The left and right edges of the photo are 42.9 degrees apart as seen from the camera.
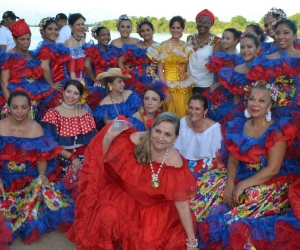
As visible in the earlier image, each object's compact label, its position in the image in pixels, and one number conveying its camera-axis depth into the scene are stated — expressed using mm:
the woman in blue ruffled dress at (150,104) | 4430
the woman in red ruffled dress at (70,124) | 4230
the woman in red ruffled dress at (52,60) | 4824
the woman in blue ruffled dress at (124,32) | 6230
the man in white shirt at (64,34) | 5969
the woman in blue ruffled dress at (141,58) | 6027
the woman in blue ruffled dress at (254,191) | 2914
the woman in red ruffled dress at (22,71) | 4492
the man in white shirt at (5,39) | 6501
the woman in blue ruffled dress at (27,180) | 3439
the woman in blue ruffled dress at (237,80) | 4438
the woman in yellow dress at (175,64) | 5680
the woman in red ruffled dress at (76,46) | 5359
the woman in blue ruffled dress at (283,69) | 3709
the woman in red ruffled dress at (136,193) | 2920
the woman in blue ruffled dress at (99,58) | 5723
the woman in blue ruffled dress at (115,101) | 4941
